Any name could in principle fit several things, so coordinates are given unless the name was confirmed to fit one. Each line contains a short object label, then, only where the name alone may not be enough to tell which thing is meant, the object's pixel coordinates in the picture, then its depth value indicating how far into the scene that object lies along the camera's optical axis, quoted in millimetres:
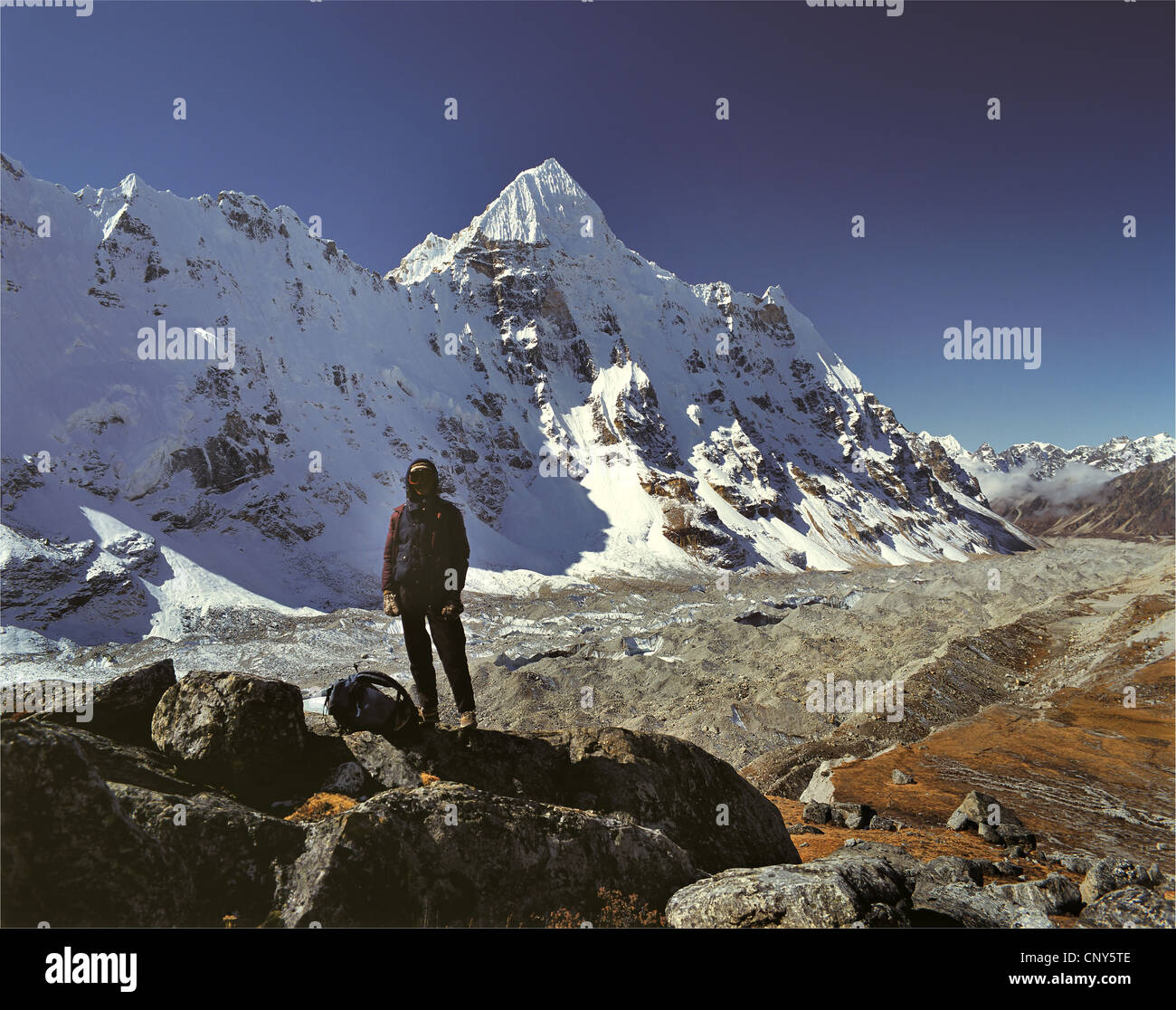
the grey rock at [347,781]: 5699
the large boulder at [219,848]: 4090
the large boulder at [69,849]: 3445
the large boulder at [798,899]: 4617
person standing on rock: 6293
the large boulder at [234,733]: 5359
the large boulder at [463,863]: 4156
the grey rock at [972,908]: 5727
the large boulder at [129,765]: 4746
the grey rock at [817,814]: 12641
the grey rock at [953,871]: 7703
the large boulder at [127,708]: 5820
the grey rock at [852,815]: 12211
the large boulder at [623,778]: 6383
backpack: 6473
